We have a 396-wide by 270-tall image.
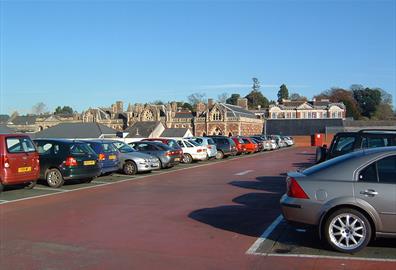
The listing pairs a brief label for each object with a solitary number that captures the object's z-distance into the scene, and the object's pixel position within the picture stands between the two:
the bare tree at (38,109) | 158.00
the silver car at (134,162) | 22.17
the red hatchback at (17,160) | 14.61
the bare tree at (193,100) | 158.46
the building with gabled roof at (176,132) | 99.30
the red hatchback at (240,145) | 42.86
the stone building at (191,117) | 110.19
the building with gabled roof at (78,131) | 88.88
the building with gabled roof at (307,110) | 138.04
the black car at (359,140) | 12.77
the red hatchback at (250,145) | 45.20
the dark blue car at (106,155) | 20.03
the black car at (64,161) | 16.86
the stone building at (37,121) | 131.85
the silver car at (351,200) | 7.27
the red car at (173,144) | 26.69
